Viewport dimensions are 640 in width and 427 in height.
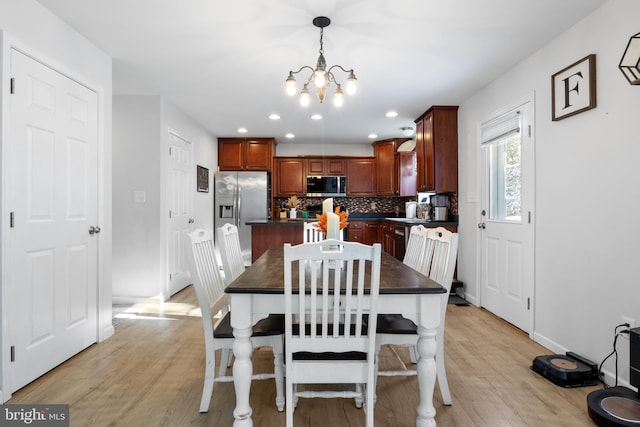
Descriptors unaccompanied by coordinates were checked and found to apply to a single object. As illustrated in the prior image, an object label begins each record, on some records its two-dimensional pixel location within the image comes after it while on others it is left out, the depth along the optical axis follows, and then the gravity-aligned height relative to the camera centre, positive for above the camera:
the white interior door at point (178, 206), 4.44 +0.09
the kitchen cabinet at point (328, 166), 7.06 +0.90
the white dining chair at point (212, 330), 1.81 -0.60
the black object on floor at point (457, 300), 4.11 -1.02
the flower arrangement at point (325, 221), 2.37 -0.05
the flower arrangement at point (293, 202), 6.75 +0.20
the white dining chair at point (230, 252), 2.38 -0.27
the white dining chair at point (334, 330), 1.42 -0.49
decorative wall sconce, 1.98 +0.84
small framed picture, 5.54 +0.53
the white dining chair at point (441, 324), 1.85 -0.60
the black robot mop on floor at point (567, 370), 2.20 -0.97
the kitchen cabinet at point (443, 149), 4.55 +0.79
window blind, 3.32 +0.84
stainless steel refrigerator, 6.35 +0.20
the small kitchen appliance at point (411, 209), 6.45 +0.06
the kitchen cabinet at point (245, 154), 6.60 +1.07
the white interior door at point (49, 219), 2.13 -0.04
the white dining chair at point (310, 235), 3.49 -0.22
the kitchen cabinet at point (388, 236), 5.58 -0.39
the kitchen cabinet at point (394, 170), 6.64 +0.80
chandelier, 2.34 +0.87
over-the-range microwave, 7.01 +0.53
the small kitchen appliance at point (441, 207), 4.81 +0.08
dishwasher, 4.99 -0.41
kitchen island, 5.23 -0.34
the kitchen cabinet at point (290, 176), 6.97 +0.70
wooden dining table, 1.60 -0.45
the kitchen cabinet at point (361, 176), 7.10 +0.71
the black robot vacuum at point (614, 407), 1.68 -0.95
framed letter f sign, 2.38 +0.87
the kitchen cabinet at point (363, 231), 6.89 -0.35
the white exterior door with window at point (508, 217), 3.13 -0.04
